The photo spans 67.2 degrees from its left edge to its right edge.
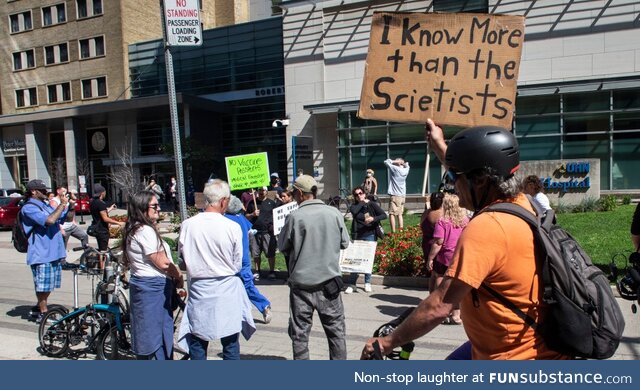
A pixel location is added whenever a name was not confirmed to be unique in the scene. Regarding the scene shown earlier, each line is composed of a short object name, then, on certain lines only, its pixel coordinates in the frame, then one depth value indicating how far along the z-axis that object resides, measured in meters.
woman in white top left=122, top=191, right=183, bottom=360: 4.25
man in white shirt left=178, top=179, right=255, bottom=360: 3.97
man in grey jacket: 4.40
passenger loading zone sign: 5.23
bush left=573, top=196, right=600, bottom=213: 15.72
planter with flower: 8.76
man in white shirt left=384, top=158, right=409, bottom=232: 13.29
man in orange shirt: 1.96
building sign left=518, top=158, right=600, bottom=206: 16.50
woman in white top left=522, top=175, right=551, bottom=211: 7.50
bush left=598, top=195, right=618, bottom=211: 15.51
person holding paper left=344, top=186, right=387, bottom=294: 8.41
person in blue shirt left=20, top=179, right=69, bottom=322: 6.70
